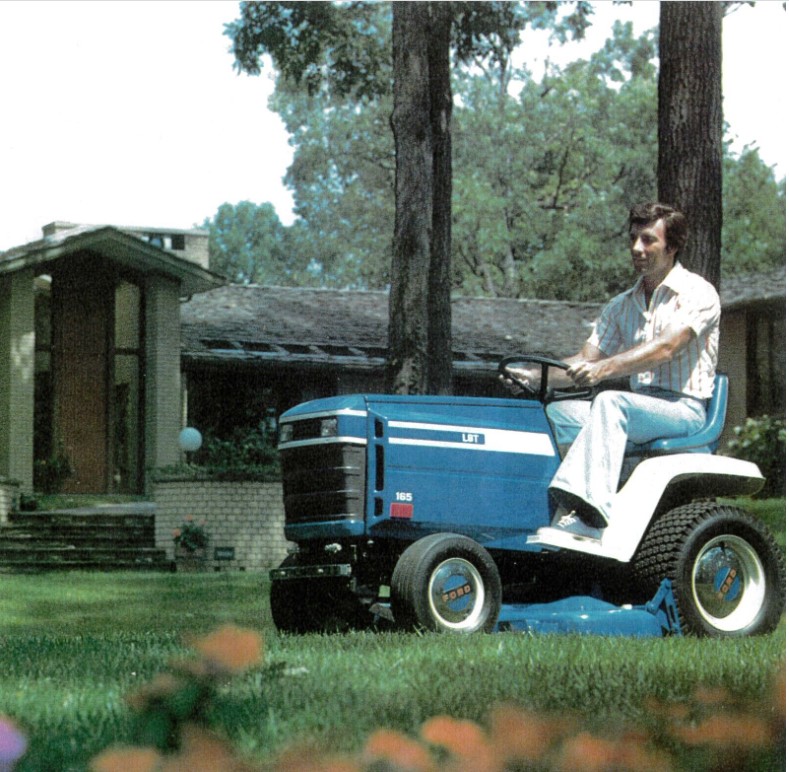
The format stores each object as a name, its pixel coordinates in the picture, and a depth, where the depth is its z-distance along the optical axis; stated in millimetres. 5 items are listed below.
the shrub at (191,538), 17062
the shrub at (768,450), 18234
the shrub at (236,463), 17375
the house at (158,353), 20453
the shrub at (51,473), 20609
